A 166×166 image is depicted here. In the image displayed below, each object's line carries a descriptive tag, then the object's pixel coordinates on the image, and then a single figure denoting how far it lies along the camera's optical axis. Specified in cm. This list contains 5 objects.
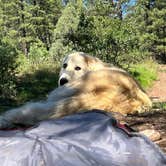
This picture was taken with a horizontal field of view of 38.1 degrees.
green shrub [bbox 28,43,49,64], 1122
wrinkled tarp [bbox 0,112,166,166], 117
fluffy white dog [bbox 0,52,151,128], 220
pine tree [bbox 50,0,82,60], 1389
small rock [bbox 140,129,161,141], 213
